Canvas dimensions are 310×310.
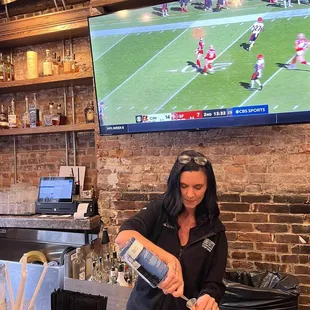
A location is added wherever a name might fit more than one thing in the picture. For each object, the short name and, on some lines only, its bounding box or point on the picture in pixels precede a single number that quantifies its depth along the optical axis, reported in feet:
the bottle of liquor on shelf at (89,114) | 10.92
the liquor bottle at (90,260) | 9.07
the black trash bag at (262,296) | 7.02
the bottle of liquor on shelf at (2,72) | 11.89
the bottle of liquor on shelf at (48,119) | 11.54
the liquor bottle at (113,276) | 8.30
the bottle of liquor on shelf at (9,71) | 12.06
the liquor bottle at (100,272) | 8.63
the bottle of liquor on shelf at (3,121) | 12.05
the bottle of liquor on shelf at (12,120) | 12.03
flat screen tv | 7.73
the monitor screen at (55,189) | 10.51
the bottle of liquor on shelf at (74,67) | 11.13
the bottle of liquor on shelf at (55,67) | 11.42
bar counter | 9.85
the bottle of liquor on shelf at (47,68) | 11.40
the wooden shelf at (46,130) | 10.80
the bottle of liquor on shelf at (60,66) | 11.41
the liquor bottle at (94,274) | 8.63
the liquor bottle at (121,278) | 8.08
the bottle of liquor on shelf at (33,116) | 11.71
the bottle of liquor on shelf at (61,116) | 11.66
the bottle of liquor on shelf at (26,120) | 11.91
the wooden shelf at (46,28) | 10.75
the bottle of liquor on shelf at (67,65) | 11.12
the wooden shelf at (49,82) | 10.78
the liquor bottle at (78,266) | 8.60
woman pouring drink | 5.43
